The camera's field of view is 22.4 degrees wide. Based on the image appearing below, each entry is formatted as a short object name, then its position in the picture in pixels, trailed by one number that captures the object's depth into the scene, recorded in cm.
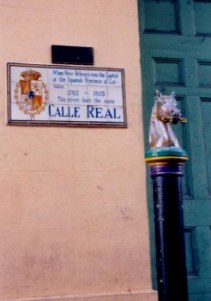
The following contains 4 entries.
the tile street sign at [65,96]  404
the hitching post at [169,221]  252
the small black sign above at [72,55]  419
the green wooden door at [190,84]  434
